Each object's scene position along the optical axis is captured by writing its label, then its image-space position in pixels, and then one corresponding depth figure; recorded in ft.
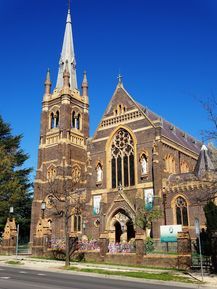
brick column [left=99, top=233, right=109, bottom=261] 70.81
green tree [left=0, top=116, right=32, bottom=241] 129.24
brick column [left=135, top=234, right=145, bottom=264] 64.37
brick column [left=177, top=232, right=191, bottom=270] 57.10
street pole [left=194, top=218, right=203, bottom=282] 48.39
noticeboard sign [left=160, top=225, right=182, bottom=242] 70.52
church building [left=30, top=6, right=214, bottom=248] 90.01
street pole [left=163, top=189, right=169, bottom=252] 89.85
